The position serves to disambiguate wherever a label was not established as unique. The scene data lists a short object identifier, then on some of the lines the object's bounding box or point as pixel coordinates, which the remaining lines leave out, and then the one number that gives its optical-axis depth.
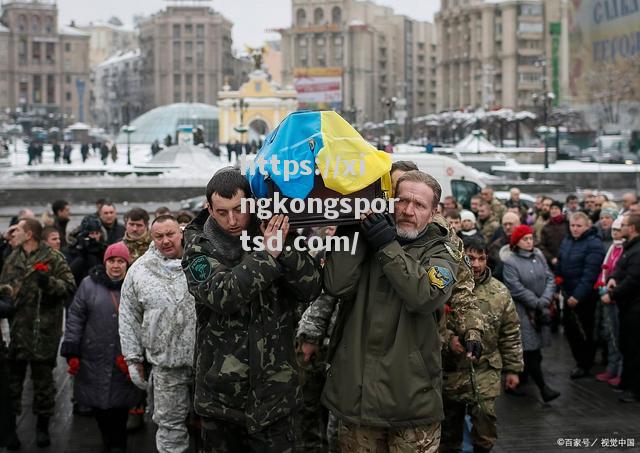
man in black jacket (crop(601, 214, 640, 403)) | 7.43
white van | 15.11
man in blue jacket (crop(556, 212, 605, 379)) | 8.30
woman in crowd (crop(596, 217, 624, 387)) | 8.02
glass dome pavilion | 84.88
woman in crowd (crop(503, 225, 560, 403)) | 7.24
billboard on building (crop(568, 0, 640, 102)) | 58.56
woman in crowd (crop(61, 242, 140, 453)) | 5.69
